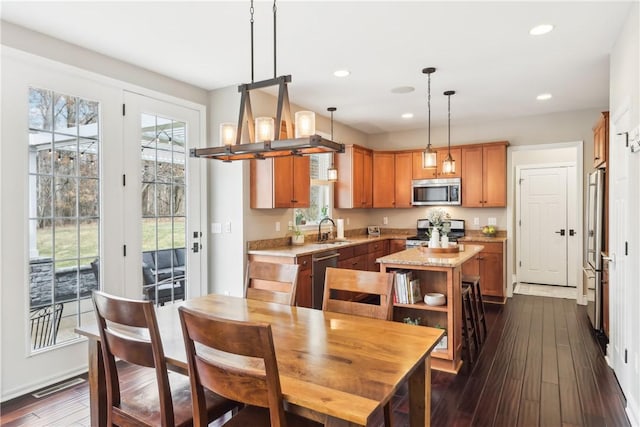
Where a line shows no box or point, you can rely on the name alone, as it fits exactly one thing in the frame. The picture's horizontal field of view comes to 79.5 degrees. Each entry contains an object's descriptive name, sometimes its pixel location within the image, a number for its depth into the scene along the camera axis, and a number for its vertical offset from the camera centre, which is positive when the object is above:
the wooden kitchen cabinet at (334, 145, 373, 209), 5.89 +0.49
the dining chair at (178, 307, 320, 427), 1.21 -0.55
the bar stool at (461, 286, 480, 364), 3.42 -1.11
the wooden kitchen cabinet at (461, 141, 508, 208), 5.62 +0.51
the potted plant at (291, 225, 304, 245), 4.87 -0.34
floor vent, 2.80 -1.33
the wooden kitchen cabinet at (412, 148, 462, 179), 5.92 +0.70
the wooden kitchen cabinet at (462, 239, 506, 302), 5.39 -0.85
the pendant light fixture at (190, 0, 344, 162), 1.91 +0.39
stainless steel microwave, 5.99 +0.29
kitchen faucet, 5.41 -0.26
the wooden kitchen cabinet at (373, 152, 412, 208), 6.45 +0.48
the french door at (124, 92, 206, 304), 3.55 +0.09
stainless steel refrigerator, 3.62 -0.33
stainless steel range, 5.88 -0.38
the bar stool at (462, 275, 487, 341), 3.81 -0.90
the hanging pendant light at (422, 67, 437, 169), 3.84 +0.51
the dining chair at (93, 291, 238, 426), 1.53 -0.69
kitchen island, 3.16 -0.74
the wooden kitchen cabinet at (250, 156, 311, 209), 4.21 +0.30
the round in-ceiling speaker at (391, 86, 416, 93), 4.28 +1.36
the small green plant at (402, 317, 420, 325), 3.38 -0.98
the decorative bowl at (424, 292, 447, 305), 3.23 -0.76
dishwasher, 4.28 -0.72
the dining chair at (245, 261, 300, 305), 2.42 -0.48
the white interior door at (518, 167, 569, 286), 6.45 -0.30
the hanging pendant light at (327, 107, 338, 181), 5.14 +0.49
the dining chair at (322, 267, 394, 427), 2.05 -0.44
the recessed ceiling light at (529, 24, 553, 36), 2.85 +1.35
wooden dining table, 1.21 -0.58
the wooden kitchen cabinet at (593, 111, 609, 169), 3.60 +0.65
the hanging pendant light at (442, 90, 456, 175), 4.17 +0.47
